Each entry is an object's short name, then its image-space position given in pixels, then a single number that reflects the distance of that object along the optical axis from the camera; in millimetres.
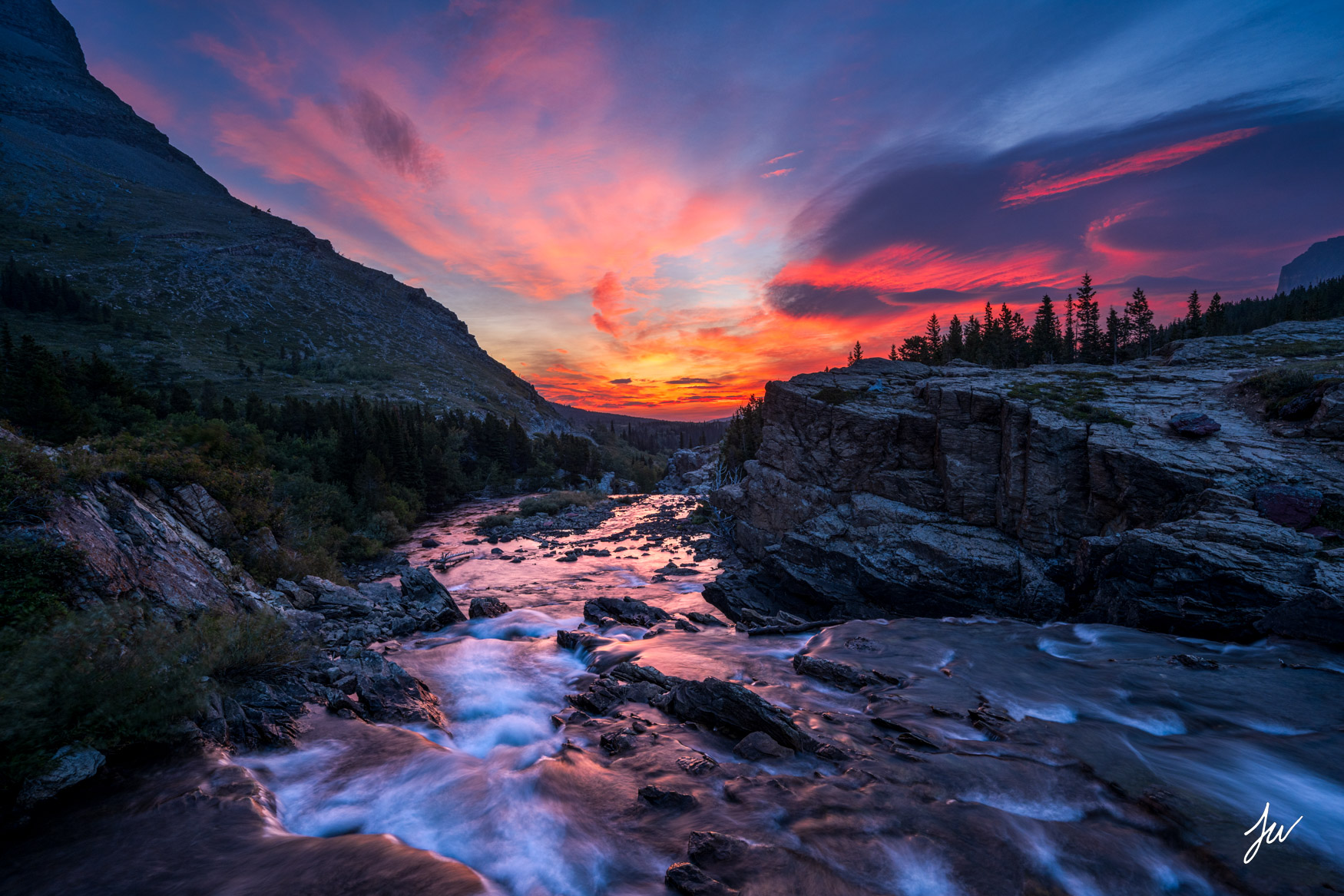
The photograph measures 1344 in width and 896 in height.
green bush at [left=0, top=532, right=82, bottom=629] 7883
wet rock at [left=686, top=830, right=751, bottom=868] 6512
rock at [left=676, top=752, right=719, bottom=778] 8789
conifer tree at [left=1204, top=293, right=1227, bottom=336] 55219
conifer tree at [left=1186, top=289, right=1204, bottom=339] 58000
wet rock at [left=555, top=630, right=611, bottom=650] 17125
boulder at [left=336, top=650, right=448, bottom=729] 10969
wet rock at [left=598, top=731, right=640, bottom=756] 9766
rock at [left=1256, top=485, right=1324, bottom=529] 14289
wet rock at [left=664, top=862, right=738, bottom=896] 5980
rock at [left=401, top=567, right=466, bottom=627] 19578
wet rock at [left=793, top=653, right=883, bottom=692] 12758
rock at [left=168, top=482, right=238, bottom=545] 15641
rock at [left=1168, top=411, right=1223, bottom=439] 18562
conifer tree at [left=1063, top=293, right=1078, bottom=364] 59781
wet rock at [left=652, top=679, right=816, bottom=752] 9609
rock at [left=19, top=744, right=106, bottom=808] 6211
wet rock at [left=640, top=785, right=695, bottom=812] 7879
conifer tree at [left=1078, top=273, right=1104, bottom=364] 56688
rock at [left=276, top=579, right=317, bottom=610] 17219
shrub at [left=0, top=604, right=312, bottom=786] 6246
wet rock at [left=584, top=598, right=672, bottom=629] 20062
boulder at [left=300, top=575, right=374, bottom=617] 17766
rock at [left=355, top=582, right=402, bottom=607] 20227
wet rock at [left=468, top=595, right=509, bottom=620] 20234
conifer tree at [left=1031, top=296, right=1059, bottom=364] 53969
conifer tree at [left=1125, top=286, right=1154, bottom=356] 57406
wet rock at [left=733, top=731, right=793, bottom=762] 9180
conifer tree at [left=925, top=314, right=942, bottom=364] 67775
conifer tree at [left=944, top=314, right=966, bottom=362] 65500
